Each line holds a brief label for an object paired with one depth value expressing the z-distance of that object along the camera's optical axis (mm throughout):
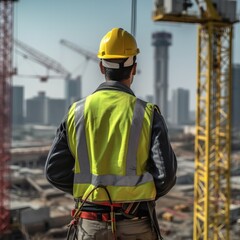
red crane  16266
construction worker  1288
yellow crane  9172
